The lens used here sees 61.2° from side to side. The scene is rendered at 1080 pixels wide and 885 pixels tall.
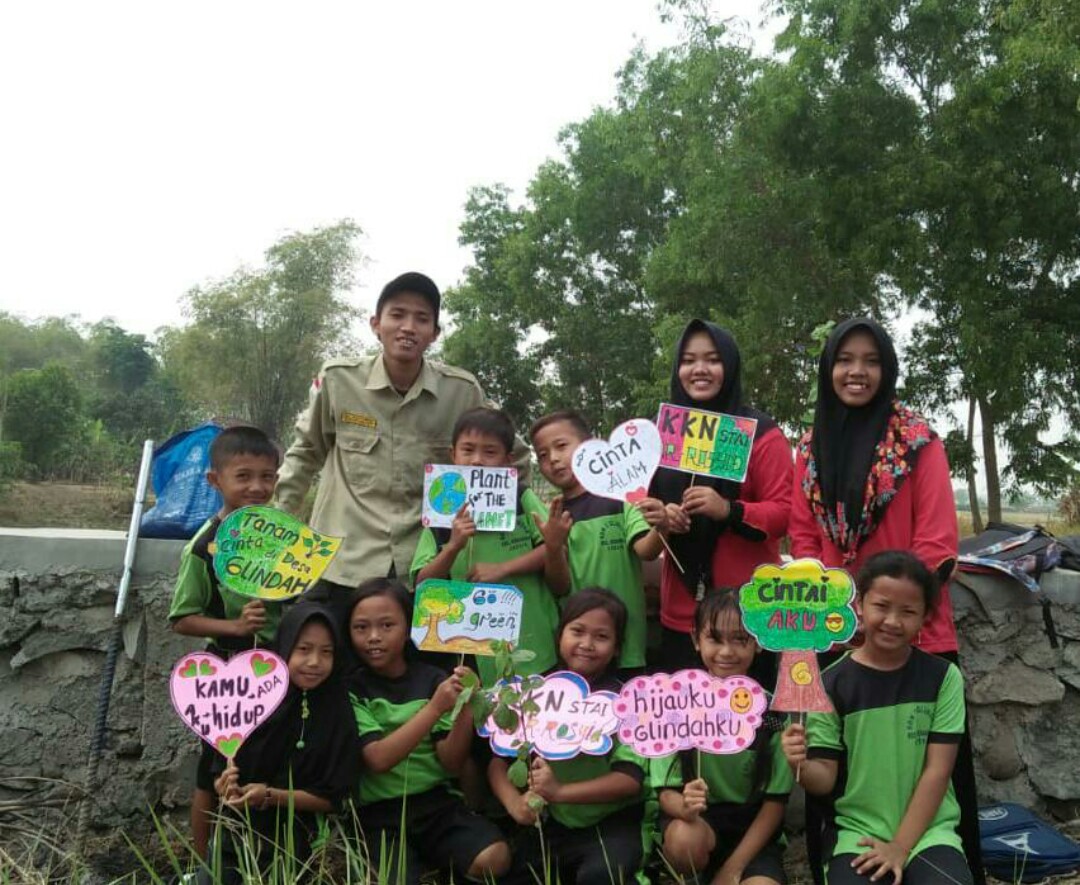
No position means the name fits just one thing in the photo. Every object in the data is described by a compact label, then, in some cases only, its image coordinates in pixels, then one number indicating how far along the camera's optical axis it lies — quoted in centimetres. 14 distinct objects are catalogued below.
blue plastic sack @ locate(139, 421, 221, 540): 363
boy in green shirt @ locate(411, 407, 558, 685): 292
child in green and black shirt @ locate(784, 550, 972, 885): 245
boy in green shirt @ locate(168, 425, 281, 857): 281
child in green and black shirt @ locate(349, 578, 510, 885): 265
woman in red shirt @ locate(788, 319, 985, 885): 268
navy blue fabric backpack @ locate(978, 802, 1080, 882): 295
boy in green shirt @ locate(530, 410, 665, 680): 299
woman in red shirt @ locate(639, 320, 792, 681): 290
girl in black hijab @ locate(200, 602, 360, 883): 262
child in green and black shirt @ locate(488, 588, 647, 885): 257
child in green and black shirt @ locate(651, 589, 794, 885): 250
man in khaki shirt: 314
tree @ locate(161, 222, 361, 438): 2886
